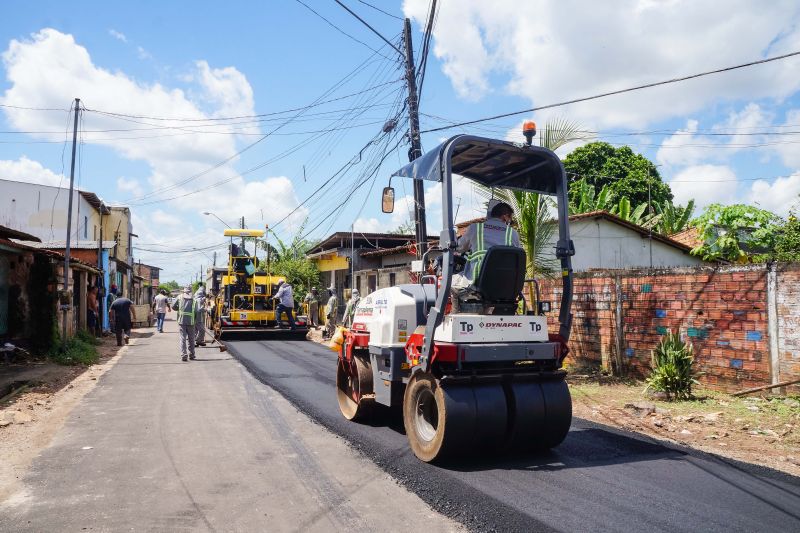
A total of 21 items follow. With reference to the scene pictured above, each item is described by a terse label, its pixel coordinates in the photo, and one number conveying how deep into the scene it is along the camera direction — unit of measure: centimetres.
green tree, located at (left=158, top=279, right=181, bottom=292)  11326
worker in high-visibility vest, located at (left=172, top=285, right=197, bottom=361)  1425
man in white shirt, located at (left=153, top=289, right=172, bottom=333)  2525
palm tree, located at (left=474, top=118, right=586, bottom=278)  998
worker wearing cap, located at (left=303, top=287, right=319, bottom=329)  2422
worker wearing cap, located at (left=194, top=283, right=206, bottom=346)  1517
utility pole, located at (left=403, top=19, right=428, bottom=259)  1341
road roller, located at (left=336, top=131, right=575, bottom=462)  526
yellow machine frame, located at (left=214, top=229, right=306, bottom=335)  1927
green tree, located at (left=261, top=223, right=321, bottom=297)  2967
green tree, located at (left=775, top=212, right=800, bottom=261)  1192
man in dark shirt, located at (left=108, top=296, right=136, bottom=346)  1838
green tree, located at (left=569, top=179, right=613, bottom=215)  2140
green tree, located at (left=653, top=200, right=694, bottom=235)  2331
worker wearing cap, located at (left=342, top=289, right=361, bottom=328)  1505
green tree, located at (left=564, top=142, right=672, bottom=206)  3319
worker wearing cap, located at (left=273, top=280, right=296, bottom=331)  1914
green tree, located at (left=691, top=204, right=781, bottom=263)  1412
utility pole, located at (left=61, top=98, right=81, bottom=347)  1528
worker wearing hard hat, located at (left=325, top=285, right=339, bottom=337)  1981
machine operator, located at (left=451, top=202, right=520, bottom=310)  566
